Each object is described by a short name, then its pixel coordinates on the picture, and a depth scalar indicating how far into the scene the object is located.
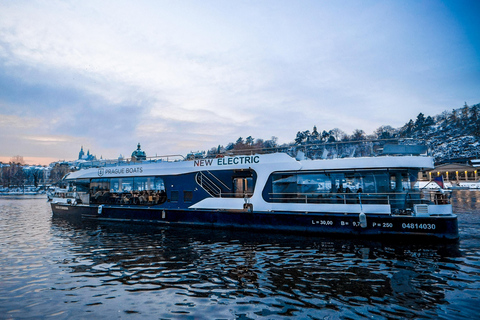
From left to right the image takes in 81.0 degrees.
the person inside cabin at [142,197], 22.61
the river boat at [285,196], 14.23
